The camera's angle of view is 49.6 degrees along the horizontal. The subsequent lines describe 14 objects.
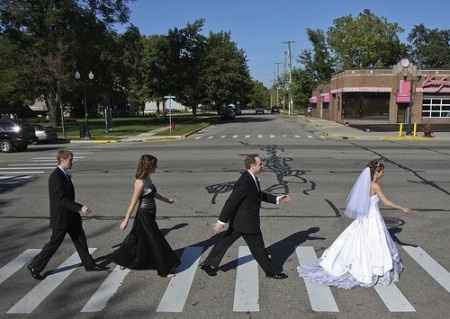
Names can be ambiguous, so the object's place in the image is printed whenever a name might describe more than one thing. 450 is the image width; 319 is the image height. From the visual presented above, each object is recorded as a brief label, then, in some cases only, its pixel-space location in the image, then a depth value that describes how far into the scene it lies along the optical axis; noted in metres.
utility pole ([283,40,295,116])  82.75
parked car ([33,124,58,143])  28.23
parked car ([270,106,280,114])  114.57
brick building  49.10
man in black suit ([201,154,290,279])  5.82
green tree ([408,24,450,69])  126.06
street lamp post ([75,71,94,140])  31.78
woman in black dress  5.91
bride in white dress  5.83
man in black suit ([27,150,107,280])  5.97
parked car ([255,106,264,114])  109.41
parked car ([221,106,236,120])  67.88
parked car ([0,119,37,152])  23.36
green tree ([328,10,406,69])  76.38
